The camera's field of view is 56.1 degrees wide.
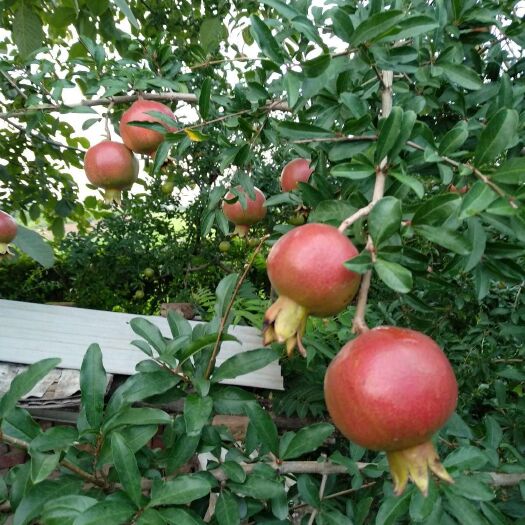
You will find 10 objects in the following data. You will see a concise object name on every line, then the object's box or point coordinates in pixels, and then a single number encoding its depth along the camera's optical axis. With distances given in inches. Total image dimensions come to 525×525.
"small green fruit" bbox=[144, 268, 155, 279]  113.0
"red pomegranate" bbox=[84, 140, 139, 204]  46.1
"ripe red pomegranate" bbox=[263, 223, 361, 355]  18.0
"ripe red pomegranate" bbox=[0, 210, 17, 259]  60.4
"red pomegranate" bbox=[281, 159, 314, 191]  43.3
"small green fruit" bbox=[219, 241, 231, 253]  109.0
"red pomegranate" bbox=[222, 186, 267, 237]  52.7
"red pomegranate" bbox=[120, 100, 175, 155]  42.3
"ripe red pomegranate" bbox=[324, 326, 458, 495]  16.4
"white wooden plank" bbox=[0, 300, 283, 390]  74.5
